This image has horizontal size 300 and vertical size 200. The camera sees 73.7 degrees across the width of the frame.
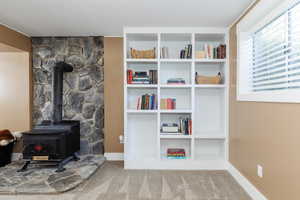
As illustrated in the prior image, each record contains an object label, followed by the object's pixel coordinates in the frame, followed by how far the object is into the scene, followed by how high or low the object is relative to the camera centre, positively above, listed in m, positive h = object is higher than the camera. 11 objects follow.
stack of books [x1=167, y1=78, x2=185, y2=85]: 3.39 +0.30
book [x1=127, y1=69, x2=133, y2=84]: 3.36 +0.37
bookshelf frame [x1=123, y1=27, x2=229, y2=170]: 3.29 -0.22
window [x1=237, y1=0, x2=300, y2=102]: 1.77 +0.48
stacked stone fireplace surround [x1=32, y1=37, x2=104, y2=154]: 3.77 +0.35
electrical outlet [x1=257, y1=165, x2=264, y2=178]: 2.18 -0.80
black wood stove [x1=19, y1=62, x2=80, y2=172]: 3.00 -0.67
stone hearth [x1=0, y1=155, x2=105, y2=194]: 2.48 -1.11
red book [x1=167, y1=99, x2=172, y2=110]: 3.40 -0.09
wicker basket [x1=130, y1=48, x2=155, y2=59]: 3.34 +0.75
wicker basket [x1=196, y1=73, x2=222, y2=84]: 3.33 +0.32
